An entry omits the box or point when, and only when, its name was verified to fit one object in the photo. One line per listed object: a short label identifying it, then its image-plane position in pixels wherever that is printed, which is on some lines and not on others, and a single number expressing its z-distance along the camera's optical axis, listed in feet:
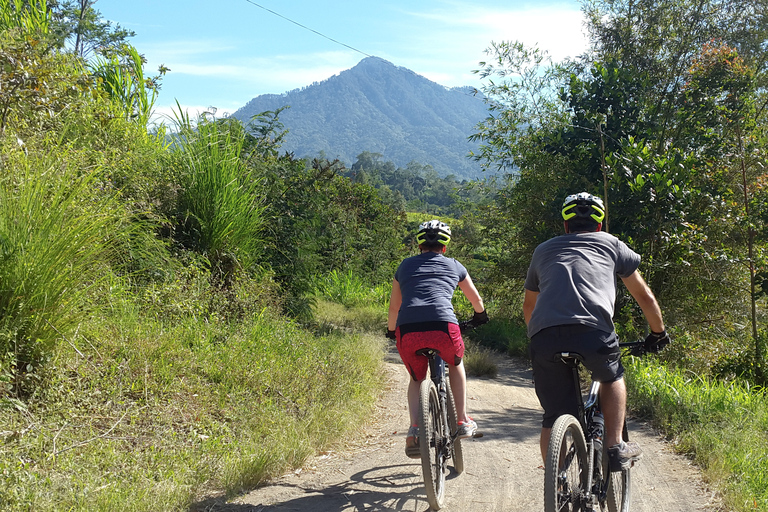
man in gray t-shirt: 10.43
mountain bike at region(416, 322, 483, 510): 12.39
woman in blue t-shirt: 13.91
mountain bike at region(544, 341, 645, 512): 9.29
